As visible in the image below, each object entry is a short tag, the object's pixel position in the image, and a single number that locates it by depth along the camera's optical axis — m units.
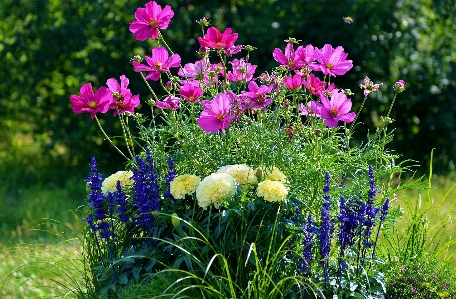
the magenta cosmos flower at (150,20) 3.18
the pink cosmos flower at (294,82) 3.06
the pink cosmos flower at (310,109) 2.99
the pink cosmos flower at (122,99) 3.23
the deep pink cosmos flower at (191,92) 3.00
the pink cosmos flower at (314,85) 3.19
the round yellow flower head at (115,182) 3.38
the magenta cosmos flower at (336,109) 2.95
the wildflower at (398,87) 3.03
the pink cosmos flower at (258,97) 3.01
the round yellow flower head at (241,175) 3.10
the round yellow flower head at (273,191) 2.89
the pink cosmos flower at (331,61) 3.12
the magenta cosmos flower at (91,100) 3.12
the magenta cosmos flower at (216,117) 2.94
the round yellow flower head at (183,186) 3.06
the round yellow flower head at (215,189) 2.93
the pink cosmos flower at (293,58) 3.21
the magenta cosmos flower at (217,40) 3.09
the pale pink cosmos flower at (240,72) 3.29
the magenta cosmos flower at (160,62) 3.21
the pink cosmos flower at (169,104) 3.08
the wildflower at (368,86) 3.16
